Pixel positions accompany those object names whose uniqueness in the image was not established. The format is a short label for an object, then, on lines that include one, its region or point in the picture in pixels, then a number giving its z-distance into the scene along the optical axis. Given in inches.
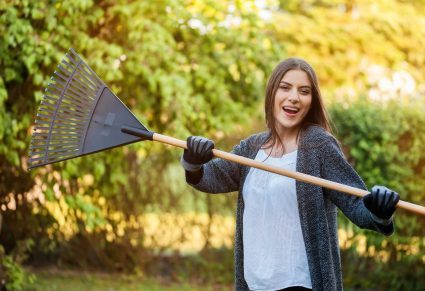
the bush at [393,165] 259.8
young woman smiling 120.0
